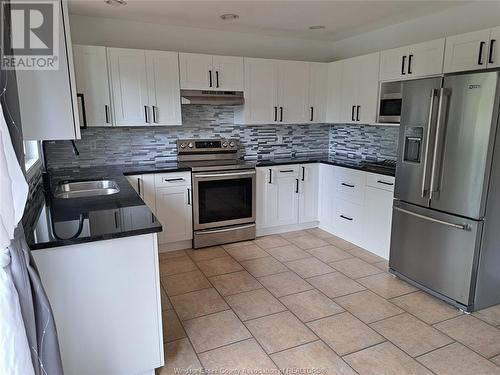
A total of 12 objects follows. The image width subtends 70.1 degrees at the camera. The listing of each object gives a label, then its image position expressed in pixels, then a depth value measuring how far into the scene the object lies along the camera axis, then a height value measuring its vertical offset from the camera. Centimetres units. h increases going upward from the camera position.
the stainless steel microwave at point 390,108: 356 +13
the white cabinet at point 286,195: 422 -90
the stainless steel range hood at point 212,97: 384 +26
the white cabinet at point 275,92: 415 +33
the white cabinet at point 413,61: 316 +56
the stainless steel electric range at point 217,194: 387 -80
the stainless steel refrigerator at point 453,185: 249 -48
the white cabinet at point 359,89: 383 +35
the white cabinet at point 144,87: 358 +35
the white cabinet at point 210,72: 383 +53
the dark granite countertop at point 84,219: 166 -52
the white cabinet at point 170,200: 363 -82
